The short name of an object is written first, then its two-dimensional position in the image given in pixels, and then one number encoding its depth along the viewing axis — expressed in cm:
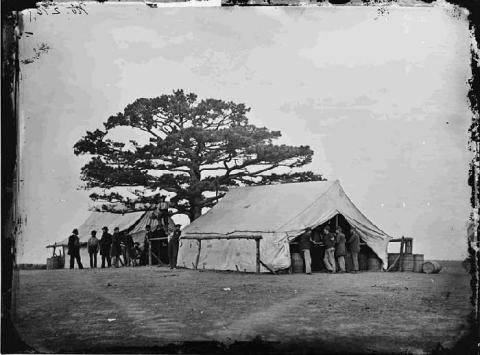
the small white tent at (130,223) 1966
